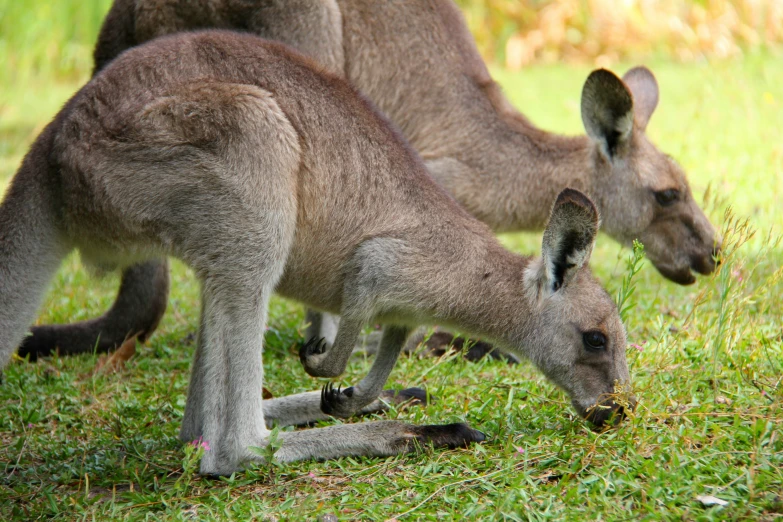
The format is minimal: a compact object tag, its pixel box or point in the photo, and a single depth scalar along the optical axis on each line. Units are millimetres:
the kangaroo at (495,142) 9797
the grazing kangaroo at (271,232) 6449
